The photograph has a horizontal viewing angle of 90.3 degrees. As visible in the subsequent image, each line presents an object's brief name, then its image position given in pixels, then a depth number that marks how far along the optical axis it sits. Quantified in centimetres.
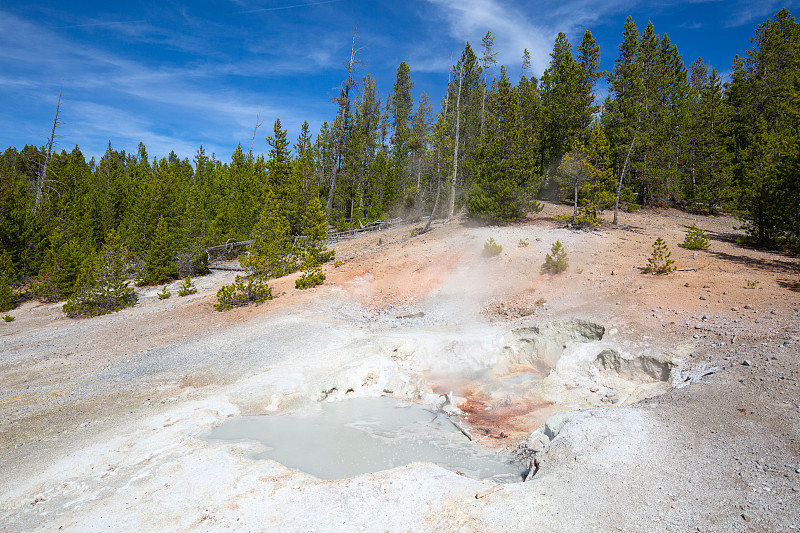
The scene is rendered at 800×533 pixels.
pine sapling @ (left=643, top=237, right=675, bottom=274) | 1515
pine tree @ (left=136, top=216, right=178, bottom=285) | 2666
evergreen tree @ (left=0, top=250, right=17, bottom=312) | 2167
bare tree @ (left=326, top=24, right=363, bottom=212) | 3610
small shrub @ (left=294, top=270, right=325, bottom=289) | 1978
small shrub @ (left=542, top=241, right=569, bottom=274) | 1758
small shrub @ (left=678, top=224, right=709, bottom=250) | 1844
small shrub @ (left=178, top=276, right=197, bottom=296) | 2240
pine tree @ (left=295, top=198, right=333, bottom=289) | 2330
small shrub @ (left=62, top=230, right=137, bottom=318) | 1962
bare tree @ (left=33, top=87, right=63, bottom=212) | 2984
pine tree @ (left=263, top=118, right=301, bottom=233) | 3397
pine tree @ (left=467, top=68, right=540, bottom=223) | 2508
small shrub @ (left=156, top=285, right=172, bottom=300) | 2184
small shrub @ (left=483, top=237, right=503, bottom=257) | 2048
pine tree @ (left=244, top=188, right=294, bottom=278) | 1906
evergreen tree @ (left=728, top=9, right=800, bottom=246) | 1677
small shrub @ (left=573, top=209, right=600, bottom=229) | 2375
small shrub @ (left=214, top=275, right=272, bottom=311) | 1823
